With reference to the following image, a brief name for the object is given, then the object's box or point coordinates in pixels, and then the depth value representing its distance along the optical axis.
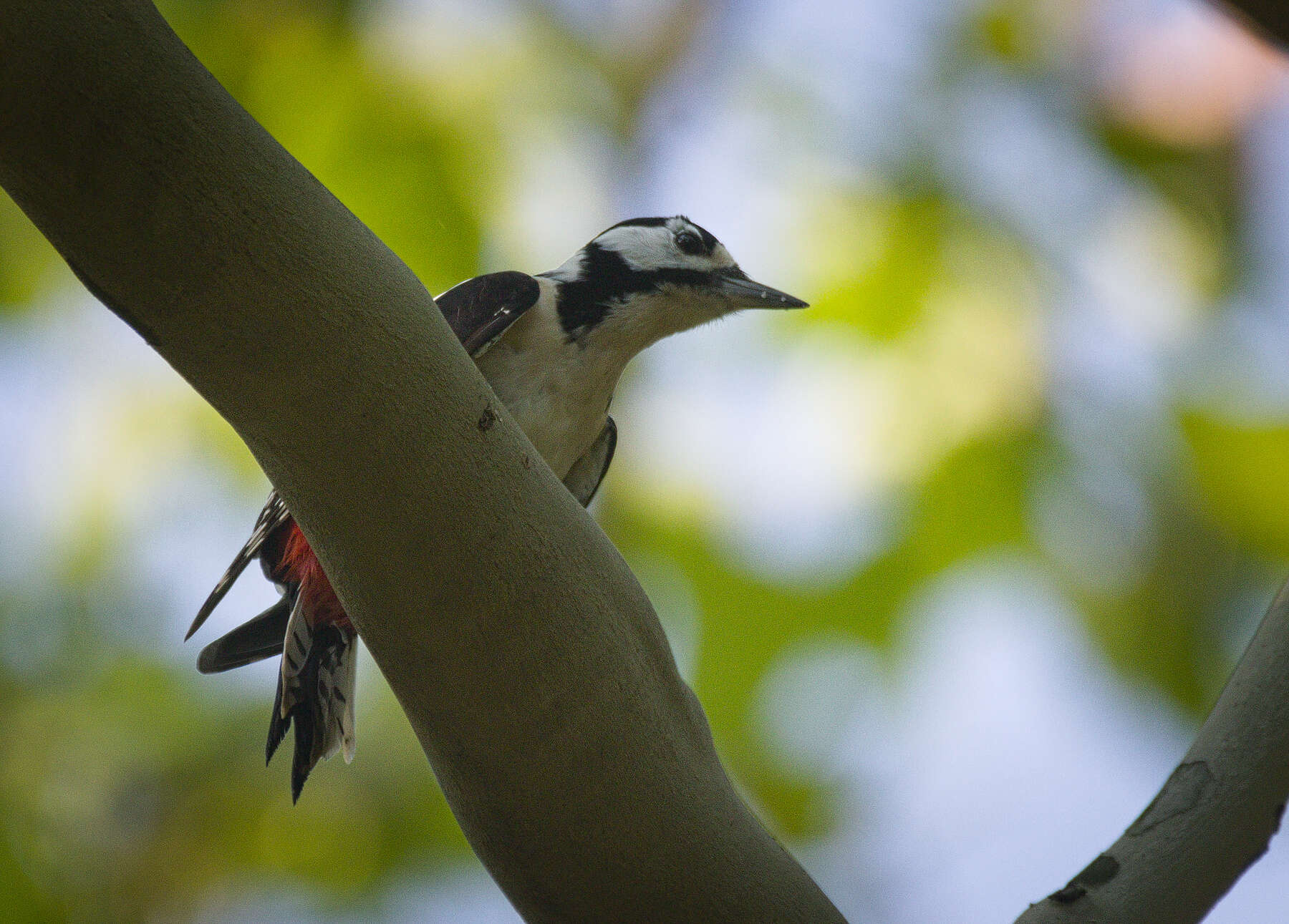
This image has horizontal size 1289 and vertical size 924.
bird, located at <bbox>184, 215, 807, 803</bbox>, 5.32
